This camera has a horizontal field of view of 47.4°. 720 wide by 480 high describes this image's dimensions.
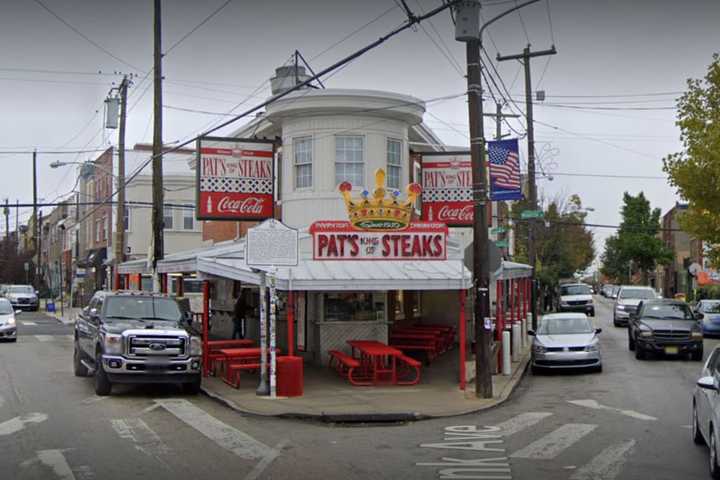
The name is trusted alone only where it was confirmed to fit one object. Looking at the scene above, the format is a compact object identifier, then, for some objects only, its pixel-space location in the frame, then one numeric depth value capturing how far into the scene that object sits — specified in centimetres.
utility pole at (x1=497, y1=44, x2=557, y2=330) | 3180
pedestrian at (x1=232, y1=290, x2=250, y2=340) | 2412
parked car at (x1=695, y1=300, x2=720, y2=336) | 3322
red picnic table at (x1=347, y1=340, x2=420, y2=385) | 1766
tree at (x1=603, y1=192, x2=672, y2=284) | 7594
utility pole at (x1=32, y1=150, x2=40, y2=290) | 6193
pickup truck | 1580
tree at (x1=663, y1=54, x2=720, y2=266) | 2530
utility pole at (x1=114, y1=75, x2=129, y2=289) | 3018
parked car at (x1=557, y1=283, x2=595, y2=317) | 4606
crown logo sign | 1804
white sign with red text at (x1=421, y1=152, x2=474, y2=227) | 2345
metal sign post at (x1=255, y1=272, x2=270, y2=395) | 1623
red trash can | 1616
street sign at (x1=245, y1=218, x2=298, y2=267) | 1573
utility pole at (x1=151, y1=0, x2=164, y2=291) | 2327
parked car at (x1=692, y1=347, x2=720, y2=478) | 900
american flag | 1695
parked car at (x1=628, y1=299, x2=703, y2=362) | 2259
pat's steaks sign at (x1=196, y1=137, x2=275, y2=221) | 2177
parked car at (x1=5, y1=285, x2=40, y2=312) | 5609
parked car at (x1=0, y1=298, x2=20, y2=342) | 2900
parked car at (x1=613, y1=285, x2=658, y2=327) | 3843
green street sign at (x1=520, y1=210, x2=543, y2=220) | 2714
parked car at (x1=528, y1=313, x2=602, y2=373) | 2034
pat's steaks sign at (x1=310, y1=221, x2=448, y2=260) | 1762
